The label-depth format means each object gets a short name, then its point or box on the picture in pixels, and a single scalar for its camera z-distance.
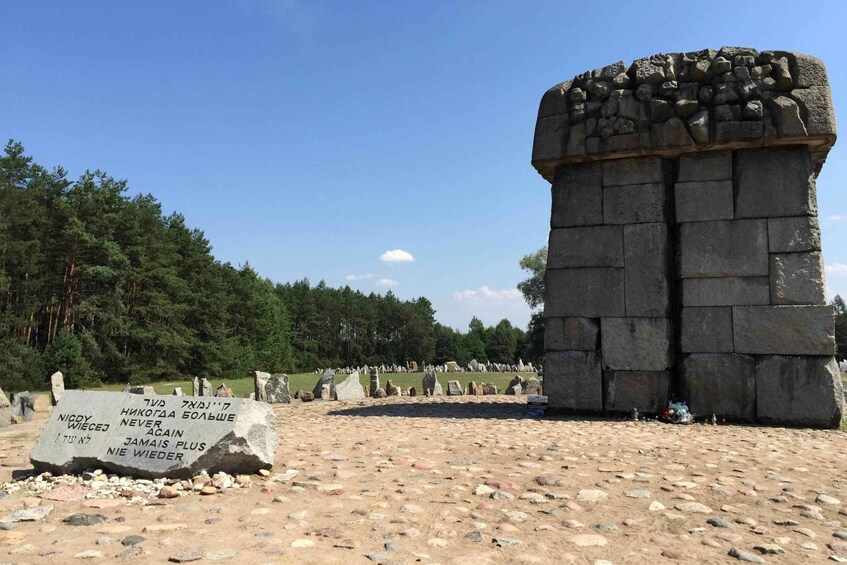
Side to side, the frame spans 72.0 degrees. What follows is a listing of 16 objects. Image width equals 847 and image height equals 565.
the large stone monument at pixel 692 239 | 8.24
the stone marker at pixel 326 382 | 13.87
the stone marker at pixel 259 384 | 13.51
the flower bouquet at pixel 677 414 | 8.30
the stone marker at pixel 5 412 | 10.48
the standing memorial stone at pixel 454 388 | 15.08
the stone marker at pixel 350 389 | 13.66
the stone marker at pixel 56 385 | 13.41
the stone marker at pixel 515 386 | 15.36
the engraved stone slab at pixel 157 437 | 4.77
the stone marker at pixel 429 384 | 14.77
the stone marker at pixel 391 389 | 14.56
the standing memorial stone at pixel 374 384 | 14.42
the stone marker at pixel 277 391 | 13.50
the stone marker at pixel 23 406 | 11.80
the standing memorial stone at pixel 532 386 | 15.55
